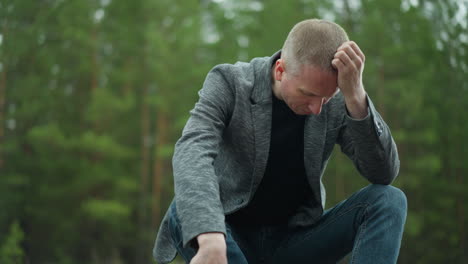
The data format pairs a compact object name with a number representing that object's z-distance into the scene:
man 1.94
